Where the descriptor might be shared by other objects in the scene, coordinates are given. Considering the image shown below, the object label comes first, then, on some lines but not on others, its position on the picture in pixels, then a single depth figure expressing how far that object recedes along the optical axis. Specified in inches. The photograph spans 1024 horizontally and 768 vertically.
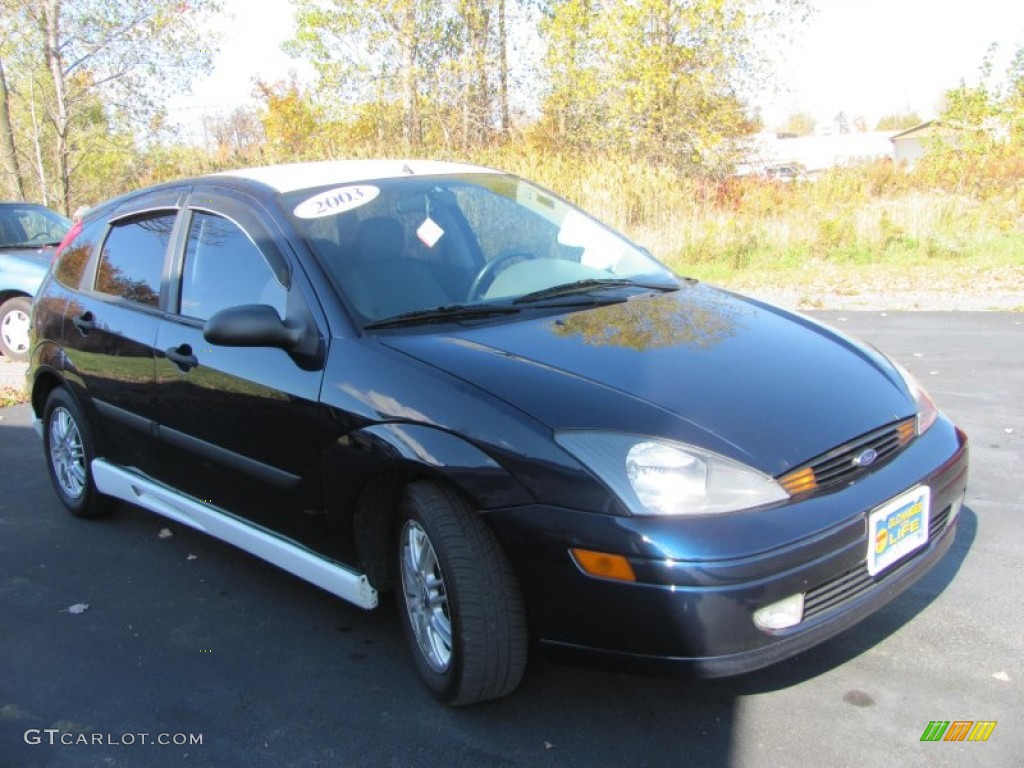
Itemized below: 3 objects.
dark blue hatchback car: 94.2
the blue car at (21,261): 368.5
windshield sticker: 134.7
